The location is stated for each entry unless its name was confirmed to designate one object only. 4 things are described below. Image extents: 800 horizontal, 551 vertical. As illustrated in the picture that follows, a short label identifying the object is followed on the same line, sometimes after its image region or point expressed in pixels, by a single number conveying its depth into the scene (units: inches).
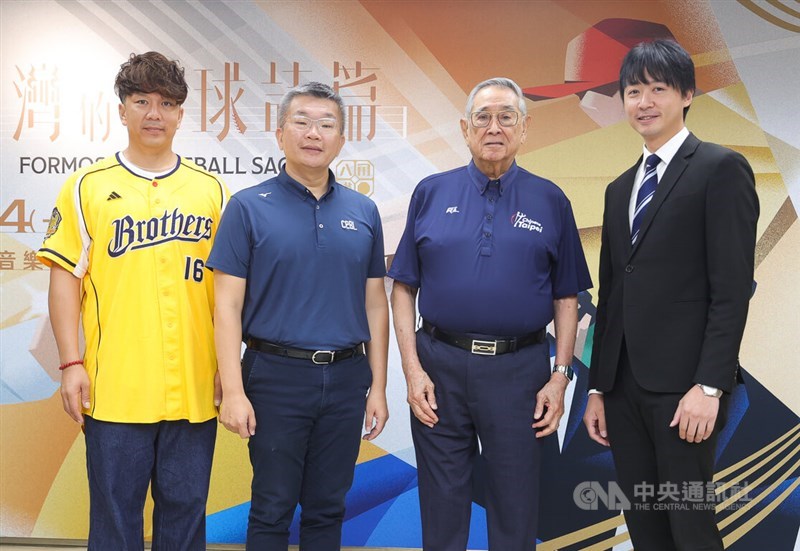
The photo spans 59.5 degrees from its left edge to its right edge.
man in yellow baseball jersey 80.4
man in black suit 72.3
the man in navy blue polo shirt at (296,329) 82.0
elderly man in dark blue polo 85.5
